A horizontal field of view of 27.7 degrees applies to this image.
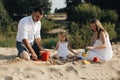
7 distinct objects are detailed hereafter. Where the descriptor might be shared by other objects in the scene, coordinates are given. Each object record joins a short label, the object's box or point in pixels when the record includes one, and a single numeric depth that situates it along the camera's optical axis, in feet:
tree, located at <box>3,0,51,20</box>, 77.09
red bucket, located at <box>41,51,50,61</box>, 17.60
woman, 17.34
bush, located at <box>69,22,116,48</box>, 27.67
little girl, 18.71
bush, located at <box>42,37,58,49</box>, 28.81
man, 16.88
